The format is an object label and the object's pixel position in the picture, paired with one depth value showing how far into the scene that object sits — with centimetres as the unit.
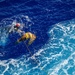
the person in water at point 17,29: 1959
